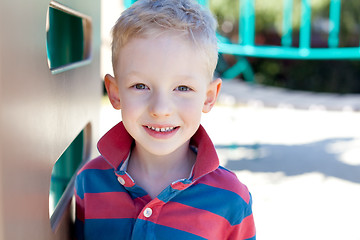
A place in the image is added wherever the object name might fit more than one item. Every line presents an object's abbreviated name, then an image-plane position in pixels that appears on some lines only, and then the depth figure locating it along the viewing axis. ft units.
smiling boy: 2.91
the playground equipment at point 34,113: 2.30
